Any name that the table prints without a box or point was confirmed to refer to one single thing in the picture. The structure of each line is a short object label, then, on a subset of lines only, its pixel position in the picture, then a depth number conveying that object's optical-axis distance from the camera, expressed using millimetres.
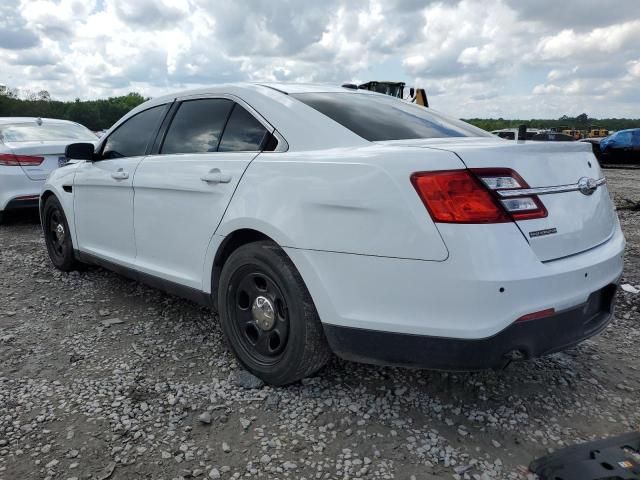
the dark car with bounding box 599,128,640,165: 17438
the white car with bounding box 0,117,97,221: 6670
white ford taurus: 1995
